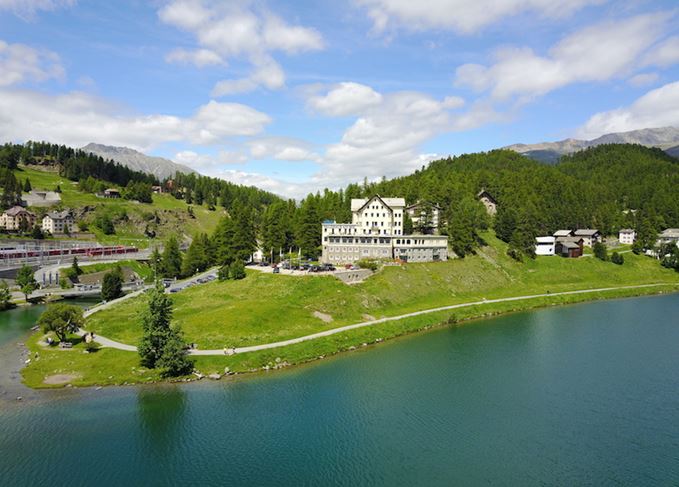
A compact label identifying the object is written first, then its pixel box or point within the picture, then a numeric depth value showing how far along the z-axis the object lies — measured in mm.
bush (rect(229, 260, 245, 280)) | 93750
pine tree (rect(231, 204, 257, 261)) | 106750
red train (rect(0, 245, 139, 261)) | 126250
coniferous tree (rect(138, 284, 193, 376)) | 52969
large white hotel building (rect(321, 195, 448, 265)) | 102562
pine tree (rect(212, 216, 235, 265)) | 107375
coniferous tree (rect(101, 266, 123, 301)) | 96250
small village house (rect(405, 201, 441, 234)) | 117388
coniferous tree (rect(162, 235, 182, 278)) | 119125
